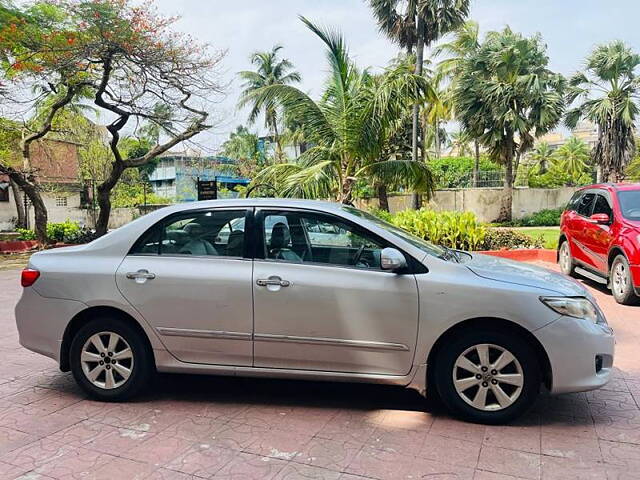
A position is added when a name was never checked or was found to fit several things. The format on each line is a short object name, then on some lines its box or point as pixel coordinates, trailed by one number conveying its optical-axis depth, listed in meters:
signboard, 15.11
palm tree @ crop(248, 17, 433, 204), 11.30
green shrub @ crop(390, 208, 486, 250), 10.95
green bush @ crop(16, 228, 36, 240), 19.28
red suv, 7.07
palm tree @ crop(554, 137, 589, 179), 51.99
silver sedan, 3.51
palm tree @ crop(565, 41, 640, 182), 19.64
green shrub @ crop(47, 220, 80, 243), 19.14
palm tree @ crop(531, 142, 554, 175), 52.34
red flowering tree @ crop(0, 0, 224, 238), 14.10
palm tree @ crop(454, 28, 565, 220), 22.86
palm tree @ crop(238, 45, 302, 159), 36.19
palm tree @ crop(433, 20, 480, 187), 28.98
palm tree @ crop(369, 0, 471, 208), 21.27
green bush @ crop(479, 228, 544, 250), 11.56
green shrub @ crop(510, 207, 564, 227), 24.75
